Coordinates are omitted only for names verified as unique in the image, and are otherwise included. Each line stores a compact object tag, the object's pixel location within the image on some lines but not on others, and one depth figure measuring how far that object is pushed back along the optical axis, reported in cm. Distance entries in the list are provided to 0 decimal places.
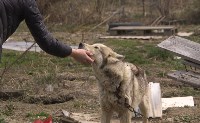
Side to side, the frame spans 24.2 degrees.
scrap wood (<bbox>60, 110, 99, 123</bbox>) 675
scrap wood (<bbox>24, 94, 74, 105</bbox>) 816
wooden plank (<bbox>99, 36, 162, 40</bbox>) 1656
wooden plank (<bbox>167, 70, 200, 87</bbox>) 904
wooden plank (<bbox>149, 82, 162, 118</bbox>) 725
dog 595
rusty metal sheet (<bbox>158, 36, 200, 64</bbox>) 873
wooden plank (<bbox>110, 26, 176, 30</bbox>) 1742
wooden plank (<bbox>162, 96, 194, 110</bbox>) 799
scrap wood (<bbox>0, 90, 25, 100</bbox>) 833
